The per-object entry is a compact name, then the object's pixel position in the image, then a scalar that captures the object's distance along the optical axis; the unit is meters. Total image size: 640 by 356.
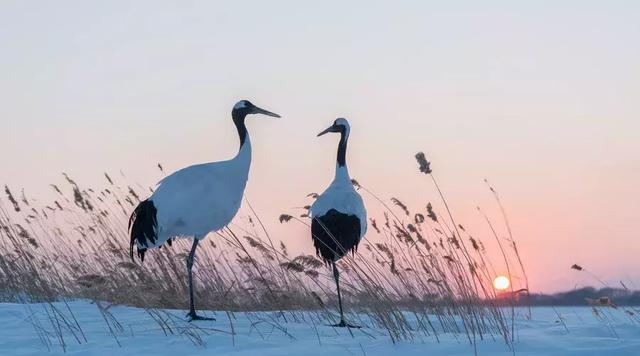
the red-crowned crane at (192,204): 16.48
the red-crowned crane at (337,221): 17.11
